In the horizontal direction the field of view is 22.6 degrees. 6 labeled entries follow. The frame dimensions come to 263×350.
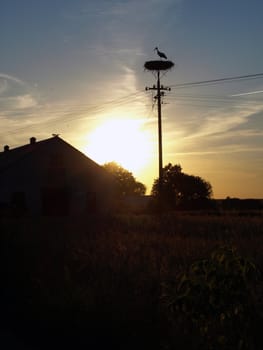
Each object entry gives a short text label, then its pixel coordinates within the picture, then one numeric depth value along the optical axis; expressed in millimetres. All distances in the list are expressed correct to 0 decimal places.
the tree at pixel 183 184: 120875
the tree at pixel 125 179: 149000
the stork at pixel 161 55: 47938
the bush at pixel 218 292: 6309
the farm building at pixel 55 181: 52000
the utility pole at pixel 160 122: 47856
